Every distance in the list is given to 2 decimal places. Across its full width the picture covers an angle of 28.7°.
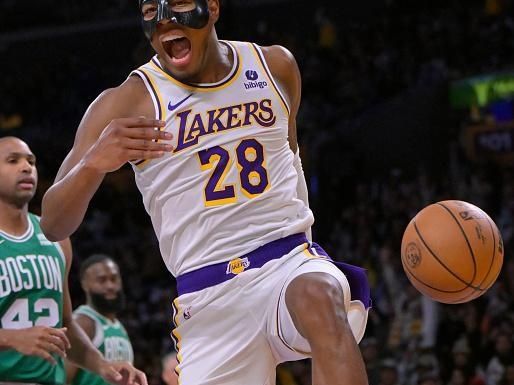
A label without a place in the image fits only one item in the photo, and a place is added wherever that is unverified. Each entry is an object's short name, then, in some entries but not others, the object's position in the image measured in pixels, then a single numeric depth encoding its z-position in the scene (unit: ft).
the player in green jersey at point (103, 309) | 25.43
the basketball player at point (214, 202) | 12.93
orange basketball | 14.49
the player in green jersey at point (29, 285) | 18.07
